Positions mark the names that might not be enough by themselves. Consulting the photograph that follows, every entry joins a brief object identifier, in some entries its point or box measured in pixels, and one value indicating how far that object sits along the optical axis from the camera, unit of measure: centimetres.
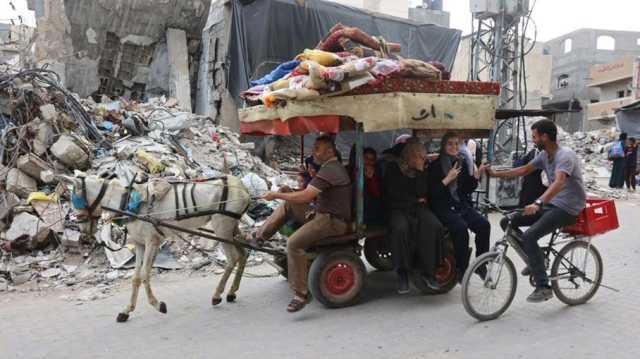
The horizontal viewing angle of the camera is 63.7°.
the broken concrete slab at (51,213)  723
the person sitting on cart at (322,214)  493
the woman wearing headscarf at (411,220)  516
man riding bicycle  470
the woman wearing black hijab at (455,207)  529
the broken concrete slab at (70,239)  708
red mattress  472
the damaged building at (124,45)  1433
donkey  472
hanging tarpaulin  1336
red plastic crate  492
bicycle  467
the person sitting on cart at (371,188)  562
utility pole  1246
